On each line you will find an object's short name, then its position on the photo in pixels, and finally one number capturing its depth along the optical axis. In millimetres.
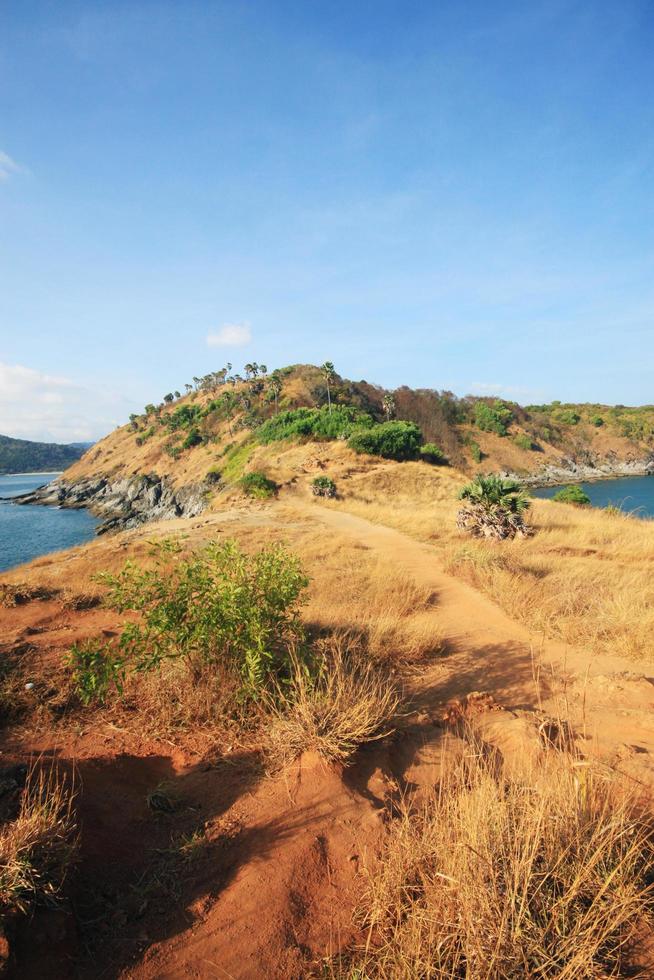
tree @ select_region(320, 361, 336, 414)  52719
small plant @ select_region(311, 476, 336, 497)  29109
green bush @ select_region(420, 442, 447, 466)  40719
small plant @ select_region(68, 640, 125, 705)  3990
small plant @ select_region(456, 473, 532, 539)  15234
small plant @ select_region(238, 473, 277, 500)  29266
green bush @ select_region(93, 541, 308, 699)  4395
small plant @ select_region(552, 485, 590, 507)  29641
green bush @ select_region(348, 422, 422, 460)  37625
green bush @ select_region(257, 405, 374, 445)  43062
